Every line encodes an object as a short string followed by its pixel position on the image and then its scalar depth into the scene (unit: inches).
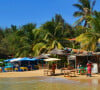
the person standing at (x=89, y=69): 681.7
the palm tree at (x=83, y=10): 1470.5
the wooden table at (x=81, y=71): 753.6
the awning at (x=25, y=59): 1083.2
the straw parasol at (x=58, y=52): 923.5
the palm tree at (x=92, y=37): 868.6
